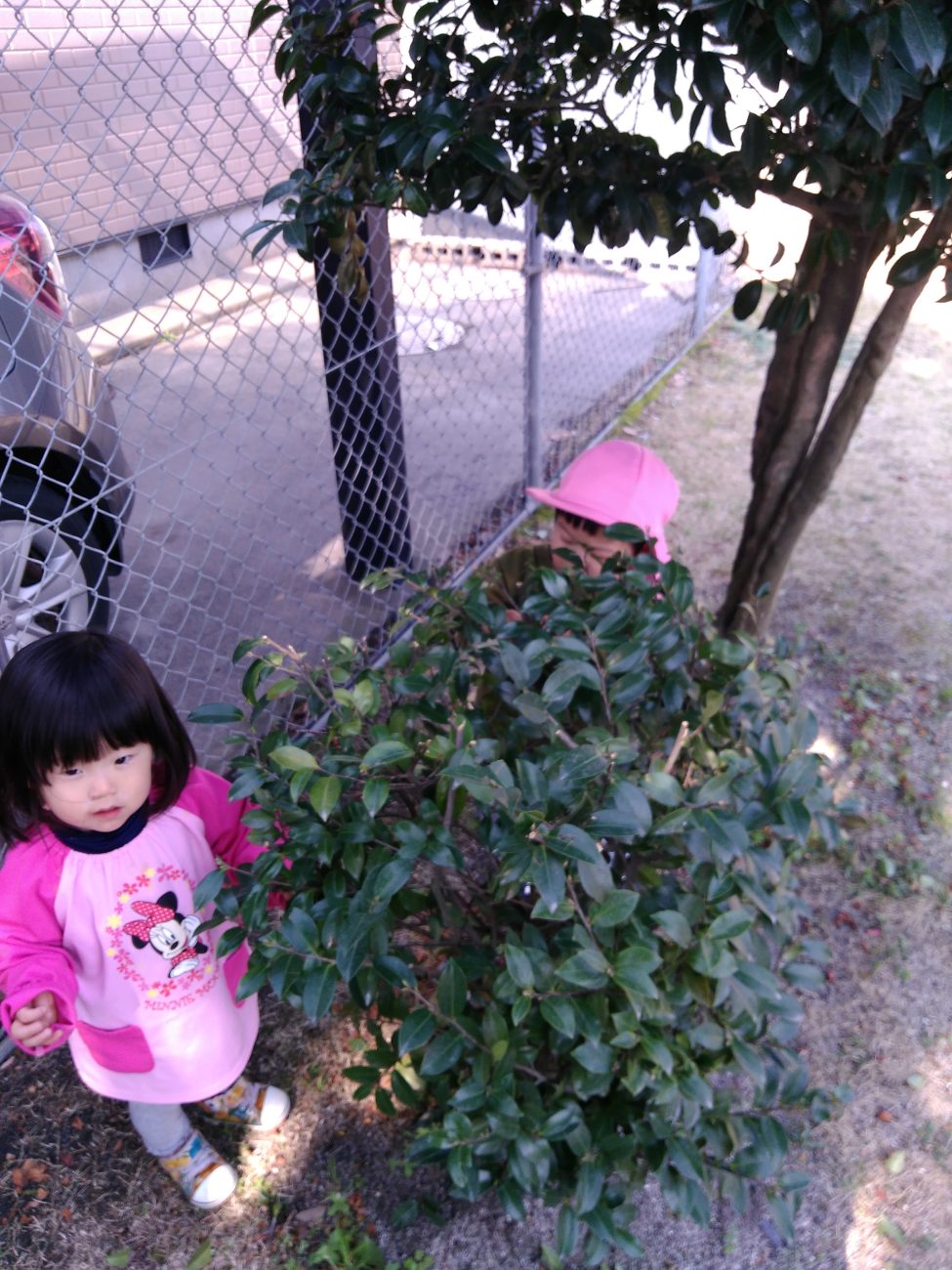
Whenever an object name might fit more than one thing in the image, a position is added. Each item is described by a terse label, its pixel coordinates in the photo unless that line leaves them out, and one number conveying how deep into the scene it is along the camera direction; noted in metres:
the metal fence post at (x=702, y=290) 6.07
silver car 2.43
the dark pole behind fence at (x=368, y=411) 2.87
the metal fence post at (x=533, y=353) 3.46
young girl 1.33
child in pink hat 2.20
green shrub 1.25
